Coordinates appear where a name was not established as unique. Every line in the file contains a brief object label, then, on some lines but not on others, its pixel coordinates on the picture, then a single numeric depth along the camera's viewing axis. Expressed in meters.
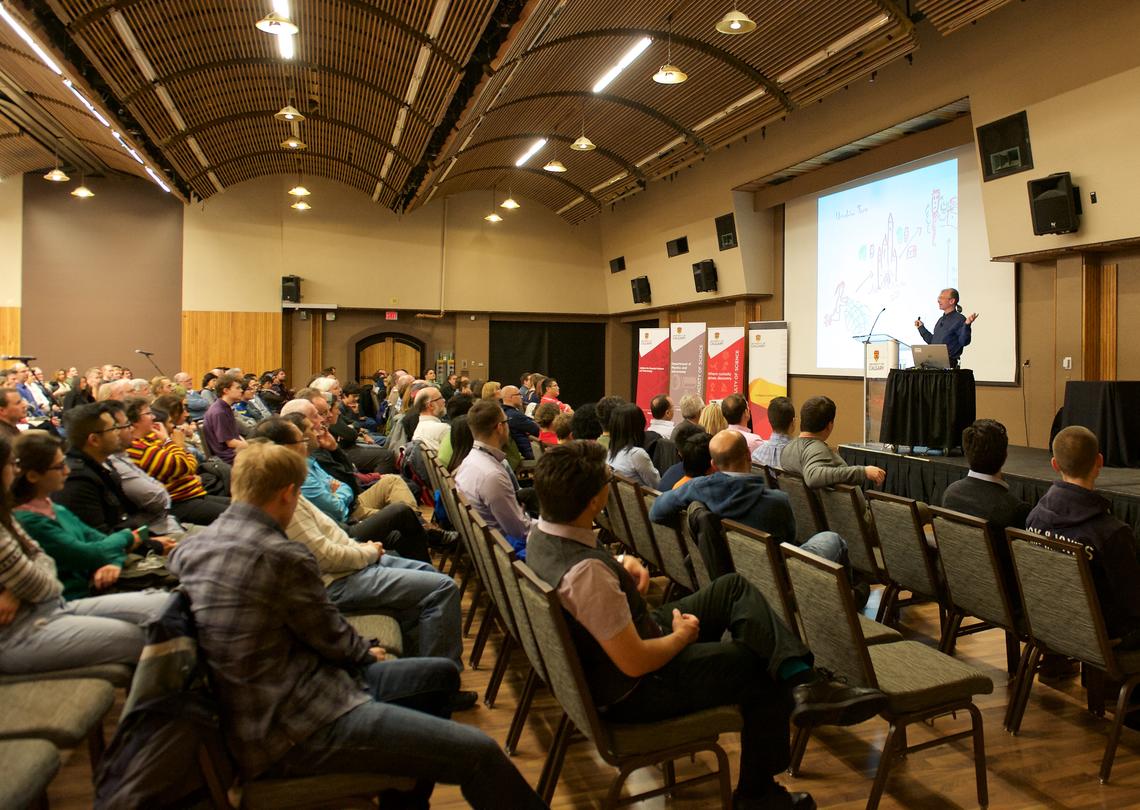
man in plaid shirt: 1.90
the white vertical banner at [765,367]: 11.95
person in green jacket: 2.94
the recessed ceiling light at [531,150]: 13.68
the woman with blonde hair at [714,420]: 5.52
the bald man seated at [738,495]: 3.31
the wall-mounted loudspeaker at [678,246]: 14.11
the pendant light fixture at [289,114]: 9.18
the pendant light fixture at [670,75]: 8.00
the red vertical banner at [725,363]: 12.30
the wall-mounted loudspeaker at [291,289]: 16.28
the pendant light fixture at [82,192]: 13.73
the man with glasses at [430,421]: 6.20
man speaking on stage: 7.20
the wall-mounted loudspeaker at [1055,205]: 6.96
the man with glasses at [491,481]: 3.83
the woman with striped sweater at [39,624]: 2.50
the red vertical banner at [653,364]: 13.78
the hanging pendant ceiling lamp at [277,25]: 6.80
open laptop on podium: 6.63
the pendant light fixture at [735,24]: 6.69
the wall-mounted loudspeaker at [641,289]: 15.97
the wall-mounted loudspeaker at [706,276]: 13.34
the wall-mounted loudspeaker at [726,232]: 12.55
